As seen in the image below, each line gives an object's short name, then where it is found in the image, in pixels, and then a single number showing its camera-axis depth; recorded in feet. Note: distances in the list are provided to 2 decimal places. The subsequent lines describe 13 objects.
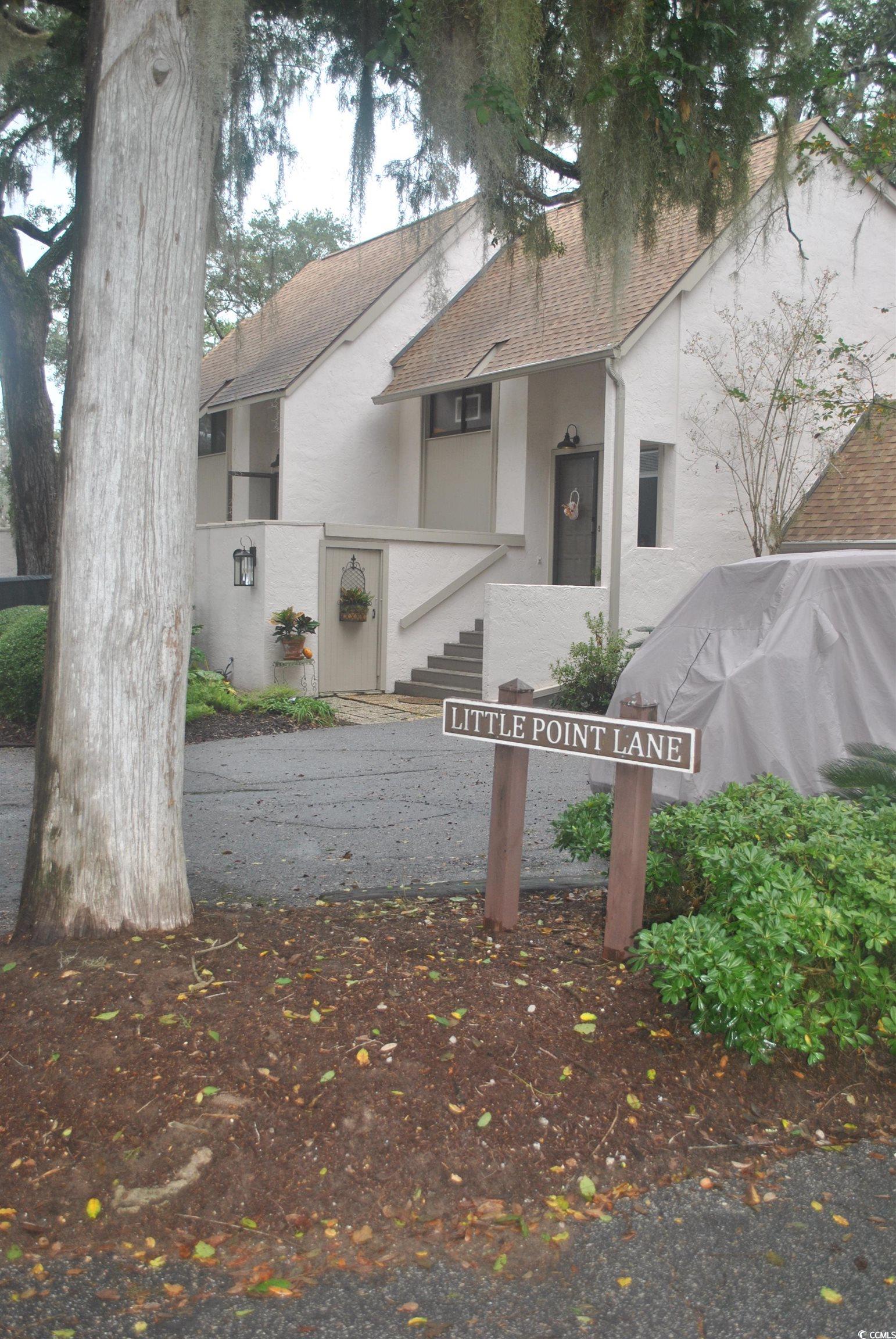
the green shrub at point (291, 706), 43.01
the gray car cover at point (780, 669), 20.15
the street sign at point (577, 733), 13.20
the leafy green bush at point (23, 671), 39.24
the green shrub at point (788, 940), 11.71
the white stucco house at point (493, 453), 48.01
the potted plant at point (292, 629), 49.14
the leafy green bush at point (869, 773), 15.01
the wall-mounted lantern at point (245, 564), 50.24
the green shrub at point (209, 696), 41.71
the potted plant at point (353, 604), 51.16
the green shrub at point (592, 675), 44.24
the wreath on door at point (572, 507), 54.75
